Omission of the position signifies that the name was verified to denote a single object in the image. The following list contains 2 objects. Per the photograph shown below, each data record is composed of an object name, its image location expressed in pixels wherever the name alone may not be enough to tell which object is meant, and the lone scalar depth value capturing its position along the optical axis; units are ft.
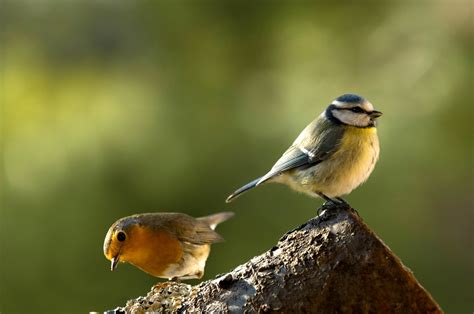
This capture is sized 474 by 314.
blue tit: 14.06
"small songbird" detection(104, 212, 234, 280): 14.78
